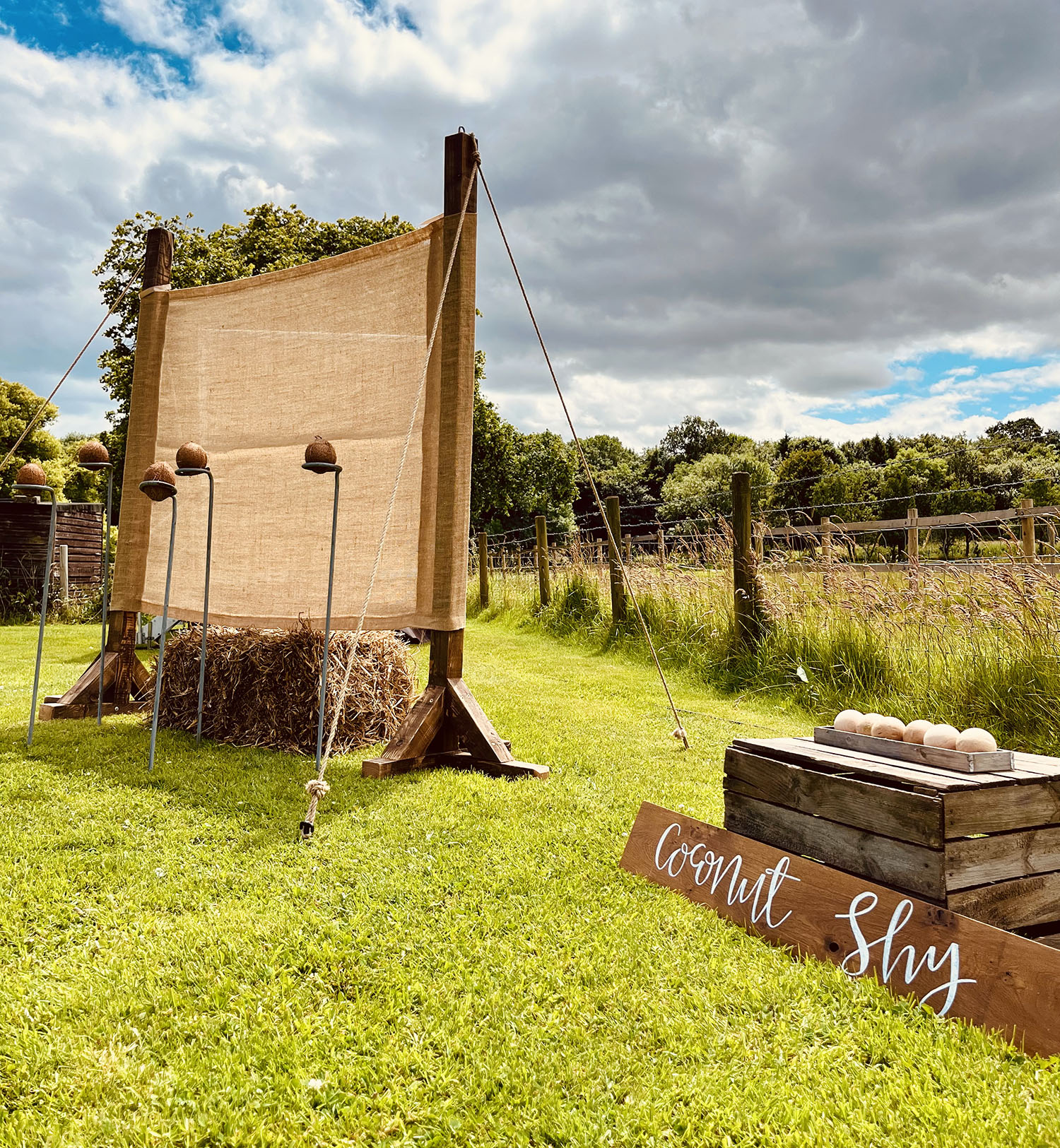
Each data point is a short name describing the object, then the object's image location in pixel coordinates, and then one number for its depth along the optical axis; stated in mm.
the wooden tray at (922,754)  2098
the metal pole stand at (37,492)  3996
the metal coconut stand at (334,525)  3664
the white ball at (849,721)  2584
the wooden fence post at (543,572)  10578
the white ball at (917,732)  2344
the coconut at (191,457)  3961
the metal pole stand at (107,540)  4176
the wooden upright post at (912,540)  5968
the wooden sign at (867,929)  1751
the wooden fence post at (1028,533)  5336
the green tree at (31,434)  22500
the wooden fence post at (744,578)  6562
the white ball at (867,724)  2520
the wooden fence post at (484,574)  12836
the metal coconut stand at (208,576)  3977
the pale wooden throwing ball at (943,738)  2236
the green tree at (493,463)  22578
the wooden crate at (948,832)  1964
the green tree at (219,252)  11680
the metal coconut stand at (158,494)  3840
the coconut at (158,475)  3932
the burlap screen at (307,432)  4207
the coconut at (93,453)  4180
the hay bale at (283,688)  4574
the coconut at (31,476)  4027
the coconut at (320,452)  3676
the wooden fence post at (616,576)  8555
